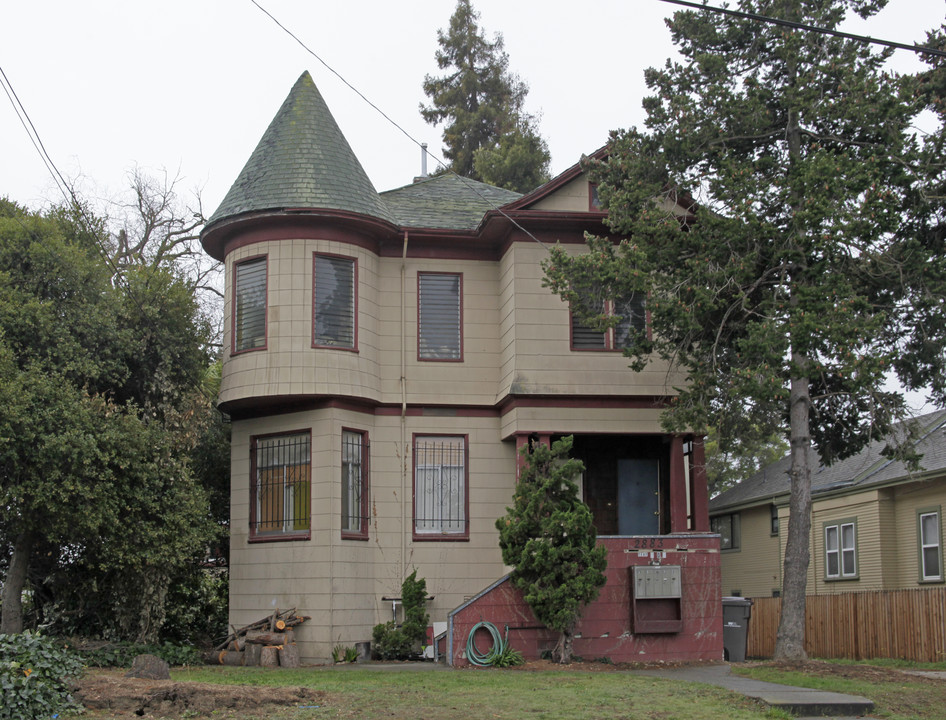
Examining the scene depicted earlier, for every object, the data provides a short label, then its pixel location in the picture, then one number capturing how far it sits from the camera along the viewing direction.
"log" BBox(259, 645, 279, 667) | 16.55
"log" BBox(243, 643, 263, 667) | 16.66
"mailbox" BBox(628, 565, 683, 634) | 16.55
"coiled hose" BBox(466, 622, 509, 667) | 15.75
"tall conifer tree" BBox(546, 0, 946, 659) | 15.09
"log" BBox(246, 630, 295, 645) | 16.73
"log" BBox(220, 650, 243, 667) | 16.75
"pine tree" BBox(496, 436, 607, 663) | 15.26
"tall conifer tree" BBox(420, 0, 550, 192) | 40.94
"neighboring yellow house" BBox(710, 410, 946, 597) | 23.02
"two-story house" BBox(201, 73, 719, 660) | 17.97
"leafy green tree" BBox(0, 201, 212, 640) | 15.07
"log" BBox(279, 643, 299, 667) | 16.42
